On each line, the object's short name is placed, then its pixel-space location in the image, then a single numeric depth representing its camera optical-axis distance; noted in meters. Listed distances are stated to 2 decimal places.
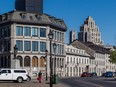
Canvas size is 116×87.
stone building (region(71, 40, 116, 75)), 156.88
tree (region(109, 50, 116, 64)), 94.19
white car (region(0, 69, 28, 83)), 49.83
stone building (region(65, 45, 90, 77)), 127.31
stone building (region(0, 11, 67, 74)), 105.31
